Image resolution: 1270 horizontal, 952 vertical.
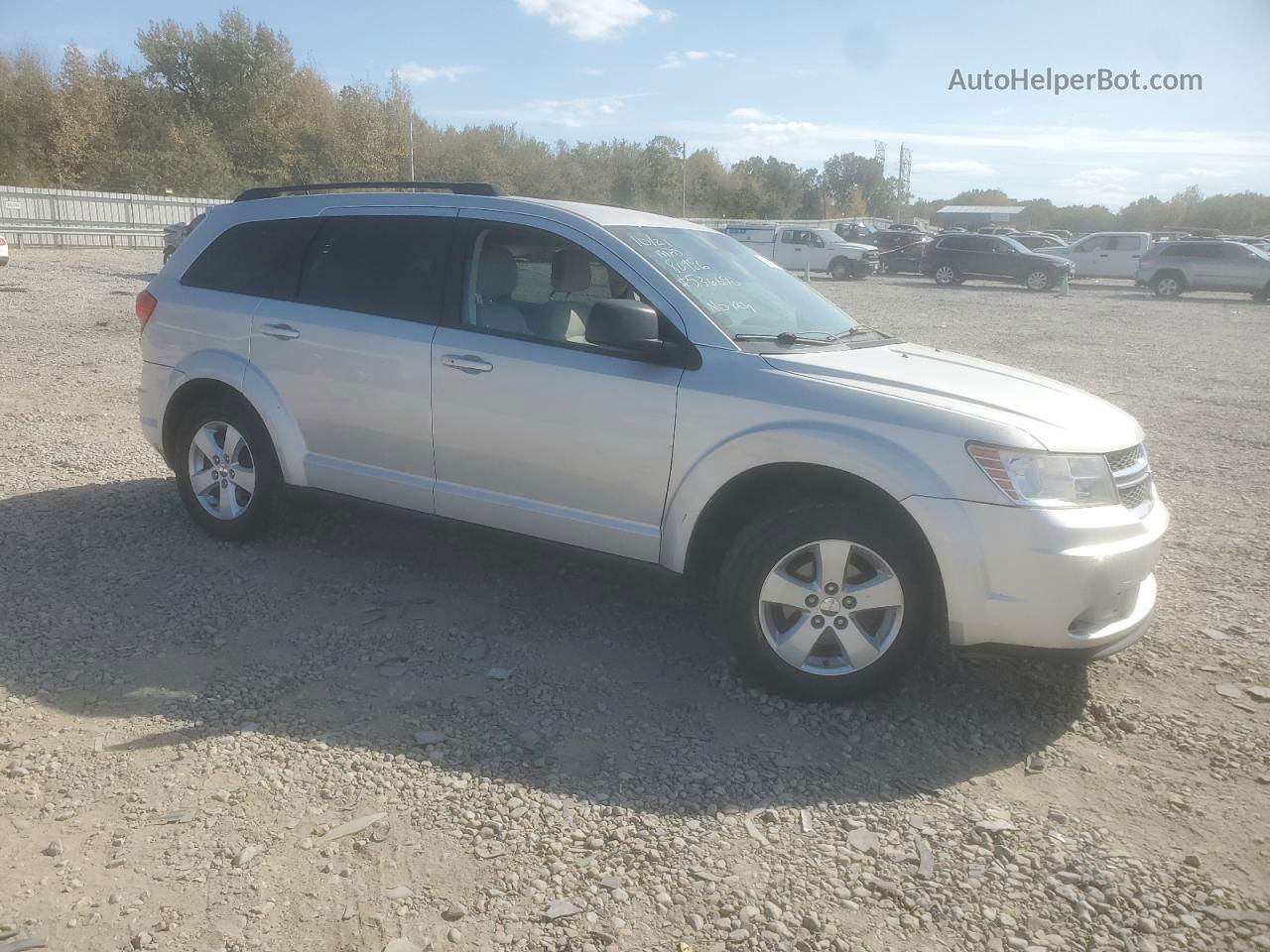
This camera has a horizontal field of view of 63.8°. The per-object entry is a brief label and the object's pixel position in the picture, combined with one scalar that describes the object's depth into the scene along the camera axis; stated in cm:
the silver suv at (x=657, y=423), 364
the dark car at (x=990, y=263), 3195
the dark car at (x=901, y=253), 3709
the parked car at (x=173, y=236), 2309
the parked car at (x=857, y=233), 4040
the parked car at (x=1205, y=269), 2873
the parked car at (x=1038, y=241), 4241
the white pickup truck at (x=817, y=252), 3512
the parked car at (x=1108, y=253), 3525
